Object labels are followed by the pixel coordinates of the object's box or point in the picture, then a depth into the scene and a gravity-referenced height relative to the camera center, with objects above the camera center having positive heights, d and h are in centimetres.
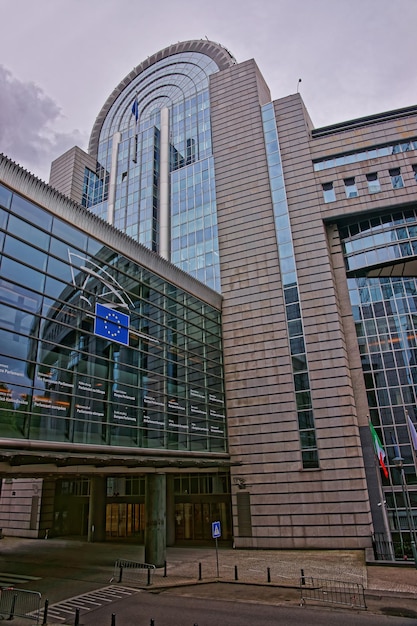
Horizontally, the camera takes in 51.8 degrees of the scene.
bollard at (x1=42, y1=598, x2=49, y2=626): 1355 -315
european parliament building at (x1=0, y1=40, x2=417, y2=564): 1934 +926
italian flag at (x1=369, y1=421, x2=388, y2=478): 2756 +261
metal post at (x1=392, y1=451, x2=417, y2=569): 2006 -161
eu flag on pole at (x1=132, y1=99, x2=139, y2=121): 5191 +4364
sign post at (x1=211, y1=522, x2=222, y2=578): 2027 -126
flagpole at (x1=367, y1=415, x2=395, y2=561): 2750 +125
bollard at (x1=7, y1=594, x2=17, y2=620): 1451 -324
